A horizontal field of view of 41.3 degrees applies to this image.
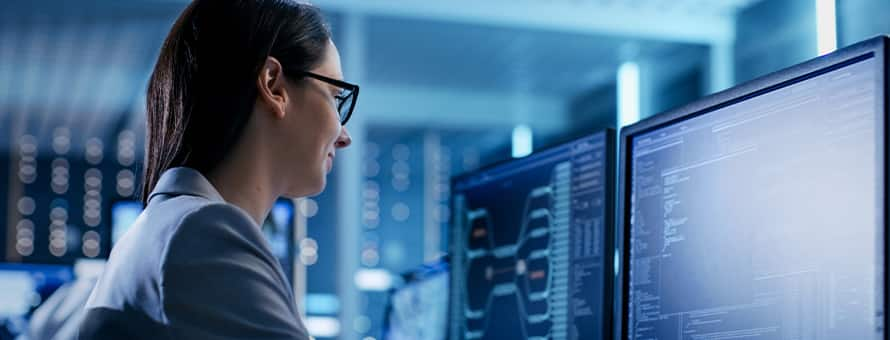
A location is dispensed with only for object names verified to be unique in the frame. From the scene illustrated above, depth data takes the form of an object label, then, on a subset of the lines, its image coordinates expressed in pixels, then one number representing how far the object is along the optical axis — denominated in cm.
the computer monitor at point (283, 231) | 262
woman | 92
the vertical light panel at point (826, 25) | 421
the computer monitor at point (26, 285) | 268
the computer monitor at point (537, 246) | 154
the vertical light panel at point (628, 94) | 529
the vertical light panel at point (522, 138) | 557
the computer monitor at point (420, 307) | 240
